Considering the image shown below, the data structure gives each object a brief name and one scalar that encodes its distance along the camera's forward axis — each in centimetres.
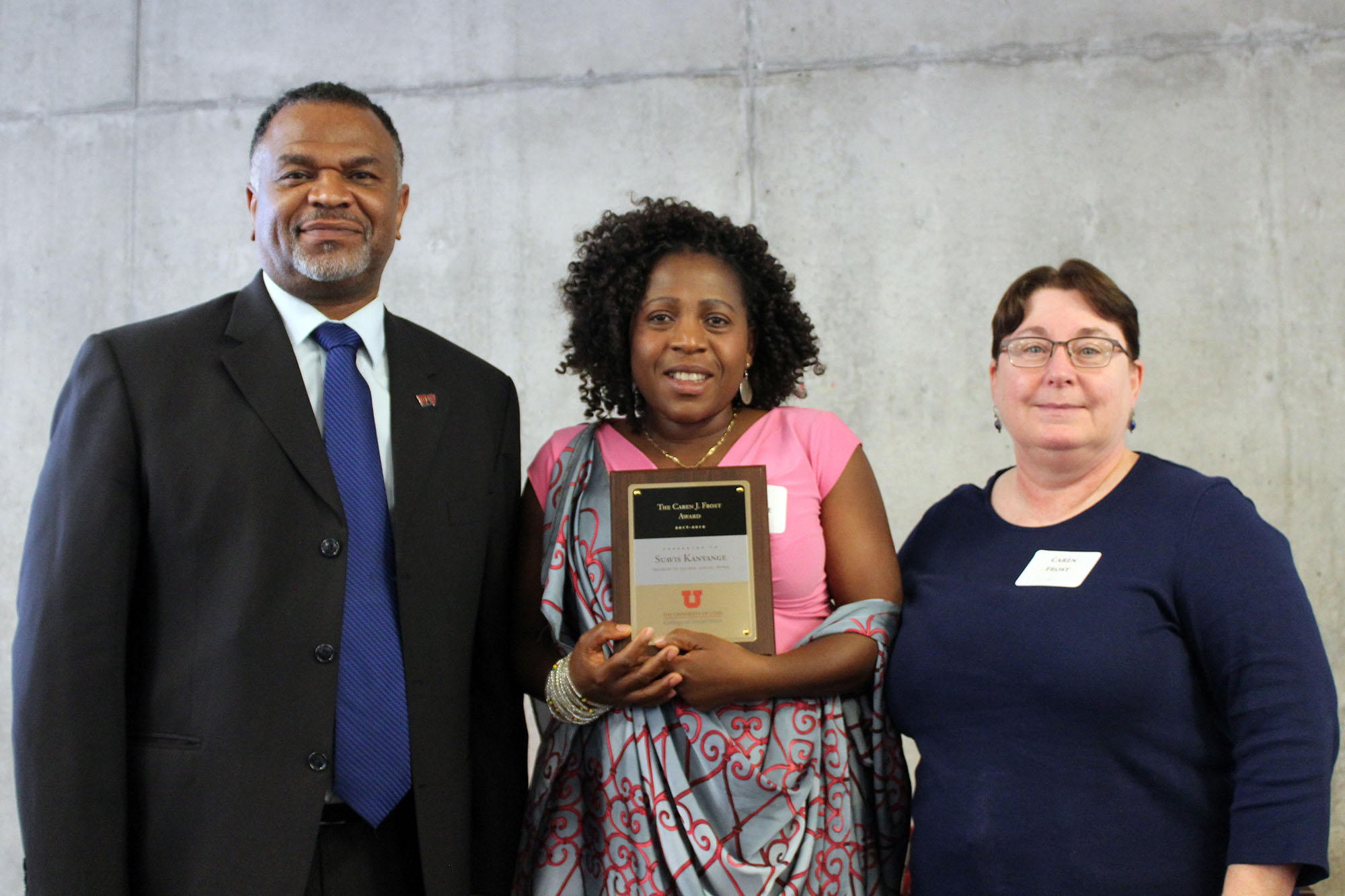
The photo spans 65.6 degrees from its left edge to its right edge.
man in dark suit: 174
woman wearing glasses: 167
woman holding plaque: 191
